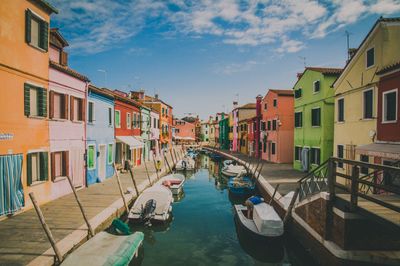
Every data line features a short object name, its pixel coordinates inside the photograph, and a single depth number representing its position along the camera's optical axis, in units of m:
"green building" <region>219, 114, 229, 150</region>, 61.44
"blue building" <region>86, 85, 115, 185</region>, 17.86
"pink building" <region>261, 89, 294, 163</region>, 30.03
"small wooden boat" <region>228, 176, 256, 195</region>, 19.41
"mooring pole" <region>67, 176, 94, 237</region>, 9.38
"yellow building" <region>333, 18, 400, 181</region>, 13.22
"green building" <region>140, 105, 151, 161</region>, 30.81
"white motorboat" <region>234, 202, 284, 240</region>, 10.55
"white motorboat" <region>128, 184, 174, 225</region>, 12.72
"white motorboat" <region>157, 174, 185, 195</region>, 19.83
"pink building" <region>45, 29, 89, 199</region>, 13.70
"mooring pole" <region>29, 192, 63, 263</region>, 7.40
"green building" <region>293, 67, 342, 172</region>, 20.55
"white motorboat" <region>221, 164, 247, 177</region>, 26.78
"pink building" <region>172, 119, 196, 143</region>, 85.69
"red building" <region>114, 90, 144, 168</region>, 23.55
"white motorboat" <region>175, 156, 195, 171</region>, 32.38
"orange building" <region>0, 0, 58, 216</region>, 10.41
